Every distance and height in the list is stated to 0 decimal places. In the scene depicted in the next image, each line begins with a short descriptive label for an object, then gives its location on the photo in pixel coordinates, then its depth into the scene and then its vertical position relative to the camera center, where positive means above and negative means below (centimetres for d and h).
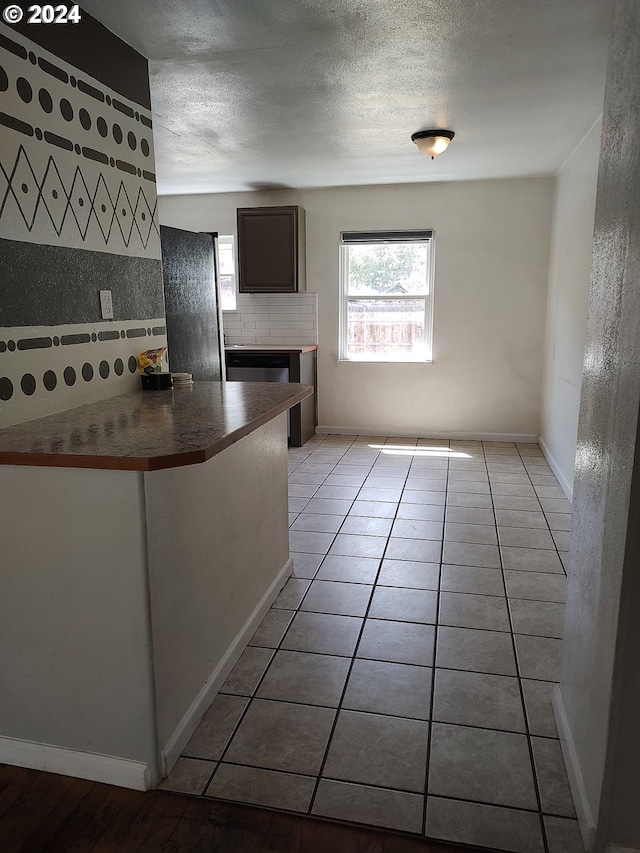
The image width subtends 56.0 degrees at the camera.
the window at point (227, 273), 607 +39
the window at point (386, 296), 575 +15
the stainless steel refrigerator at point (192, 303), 350 +6
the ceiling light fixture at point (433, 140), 379 +107
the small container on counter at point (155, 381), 275 -31
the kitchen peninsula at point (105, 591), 161 -78
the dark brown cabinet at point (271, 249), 557 +58
